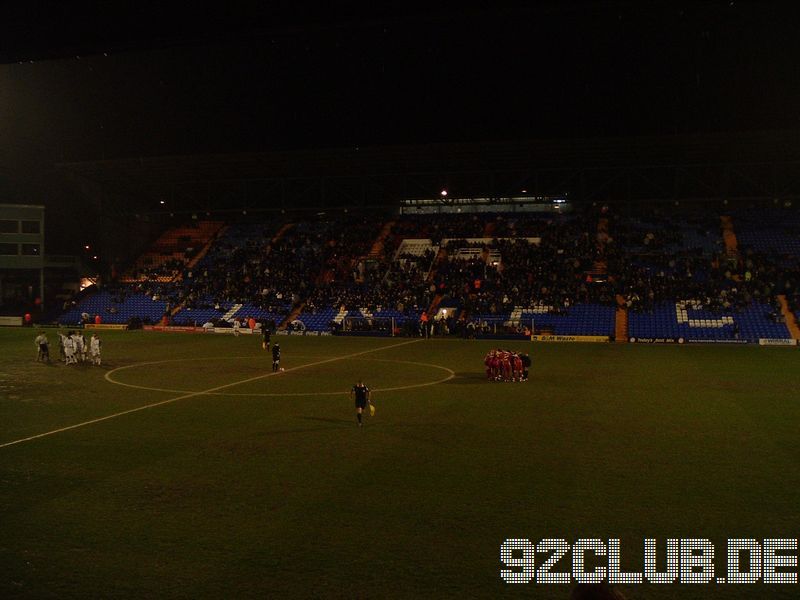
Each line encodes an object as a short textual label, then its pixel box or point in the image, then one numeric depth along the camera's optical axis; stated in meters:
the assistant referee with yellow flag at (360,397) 16.73
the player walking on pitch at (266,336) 33.72
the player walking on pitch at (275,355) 27.12
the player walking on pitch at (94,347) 29.98
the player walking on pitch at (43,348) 31.02
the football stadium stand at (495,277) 45.78
